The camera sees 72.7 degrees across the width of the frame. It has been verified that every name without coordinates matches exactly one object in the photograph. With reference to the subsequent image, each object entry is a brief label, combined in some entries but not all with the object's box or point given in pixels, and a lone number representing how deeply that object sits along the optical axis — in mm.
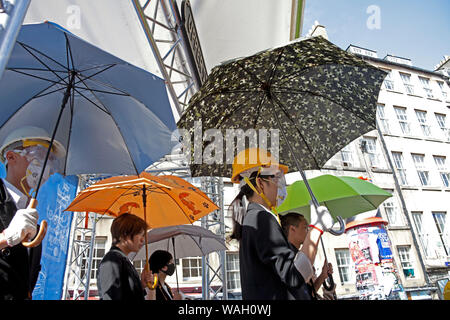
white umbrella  5396
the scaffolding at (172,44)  4820
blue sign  5211
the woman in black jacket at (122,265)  2051
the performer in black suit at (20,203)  1424
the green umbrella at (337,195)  3629
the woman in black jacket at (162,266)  3631
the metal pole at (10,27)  1253
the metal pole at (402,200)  18423
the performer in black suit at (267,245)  1577
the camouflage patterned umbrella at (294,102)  2611
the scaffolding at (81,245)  6630
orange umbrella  3545
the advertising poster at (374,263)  9750
